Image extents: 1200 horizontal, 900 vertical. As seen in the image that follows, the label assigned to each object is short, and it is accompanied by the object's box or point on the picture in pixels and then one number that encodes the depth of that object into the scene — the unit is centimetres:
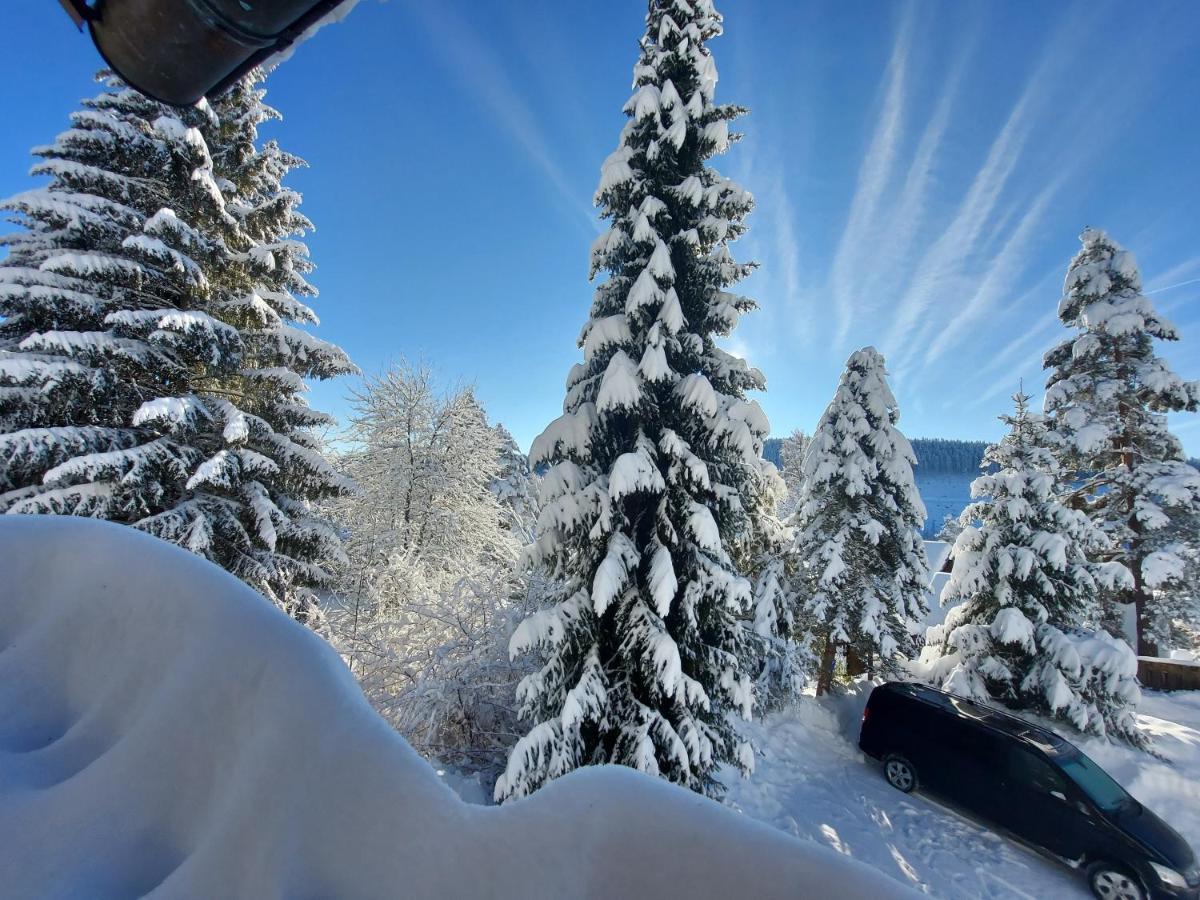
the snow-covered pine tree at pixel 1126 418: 1241
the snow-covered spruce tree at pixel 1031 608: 943
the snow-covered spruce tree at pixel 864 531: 1186
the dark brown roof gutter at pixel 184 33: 83
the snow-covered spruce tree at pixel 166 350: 728
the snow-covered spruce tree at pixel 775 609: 1101
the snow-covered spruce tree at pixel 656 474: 563
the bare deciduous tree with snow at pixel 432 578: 736
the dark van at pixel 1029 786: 604
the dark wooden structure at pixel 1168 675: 1291
